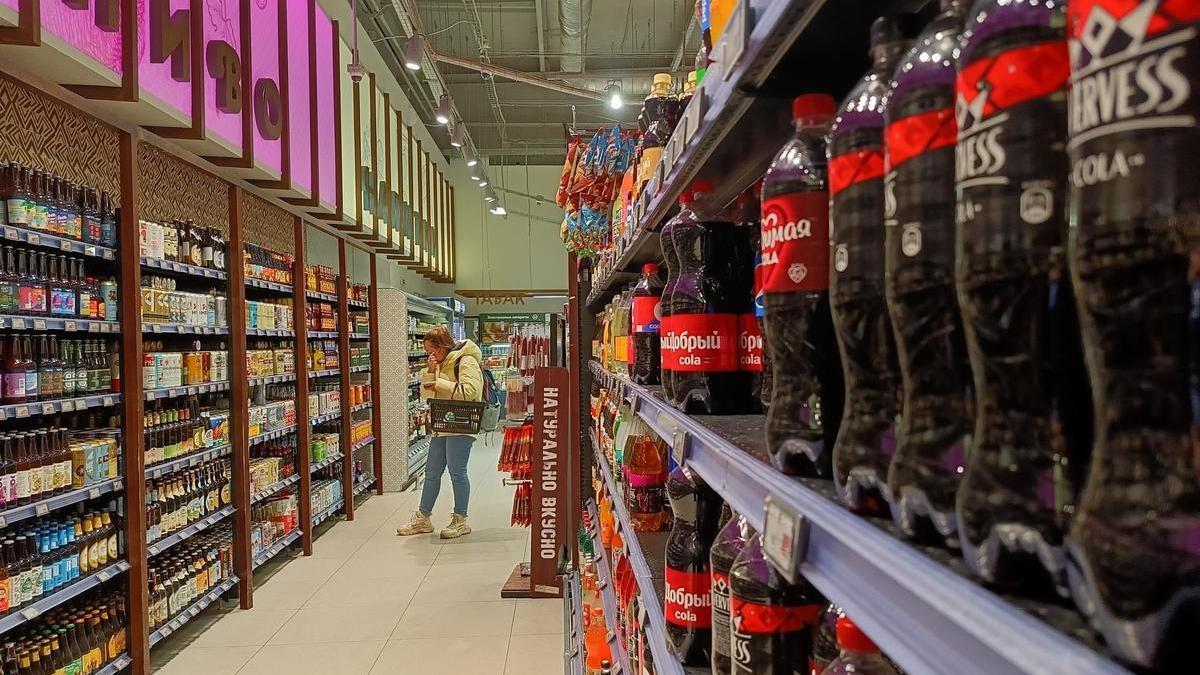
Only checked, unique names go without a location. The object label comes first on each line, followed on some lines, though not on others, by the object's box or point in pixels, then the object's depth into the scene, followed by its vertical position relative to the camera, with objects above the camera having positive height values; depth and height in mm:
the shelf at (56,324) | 2797 +155
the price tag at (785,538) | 657 -175
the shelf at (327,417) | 6057 -509
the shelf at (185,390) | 3715 -163
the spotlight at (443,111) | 7586 +2437
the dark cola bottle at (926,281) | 521 +41
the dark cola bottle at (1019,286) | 438 +30
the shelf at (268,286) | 4911 +488
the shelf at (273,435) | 5052 -540
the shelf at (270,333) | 4879 +167
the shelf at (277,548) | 4976 -1305
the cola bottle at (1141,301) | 344 +15
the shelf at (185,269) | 3766 +483
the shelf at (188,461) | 3721 -537
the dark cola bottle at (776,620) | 984 -360
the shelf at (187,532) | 3701 -907
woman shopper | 6012 -745
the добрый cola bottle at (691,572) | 1331 -415
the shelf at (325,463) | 6148 -884
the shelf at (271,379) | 4898 -150
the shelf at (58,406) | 2801 -171
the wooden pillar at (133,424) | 3439 -286
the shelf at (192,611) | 3729 -1336
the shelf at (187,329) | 3680 +160
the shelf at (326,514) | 6000 -1292
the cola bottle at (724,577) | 1124 -357
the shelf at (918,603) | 376 -153
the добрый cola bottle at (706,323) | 1284 +39
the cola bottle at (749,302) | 1282 +72
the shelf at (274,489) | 4980 -904
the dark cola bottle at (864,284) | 630 +50
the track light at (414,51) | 5895 +2357
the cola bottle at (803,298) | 785 +47
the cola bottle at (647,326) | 1874 +53
